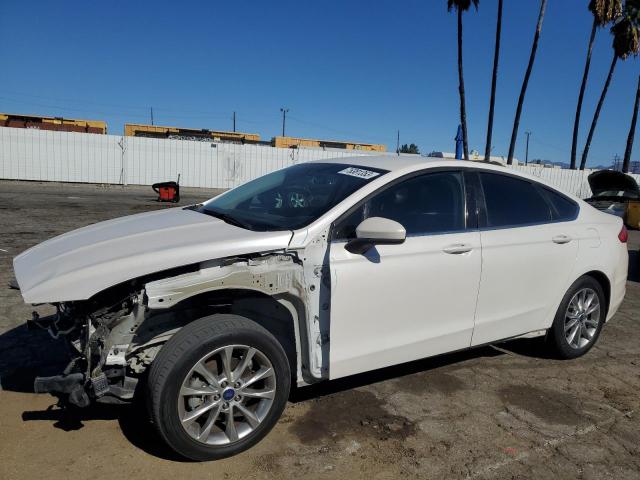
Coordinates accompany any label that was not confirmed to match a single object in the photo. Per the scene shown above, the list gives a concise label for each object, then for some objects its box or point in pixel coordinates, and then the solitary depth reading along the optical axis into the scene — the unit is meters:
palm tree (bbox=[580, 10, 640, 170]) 29.70
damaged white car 2.54
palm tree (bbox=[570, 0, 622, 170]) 27.97
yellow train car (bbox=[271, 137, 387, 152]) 41.84
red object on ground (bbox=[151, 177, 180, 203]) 17.12
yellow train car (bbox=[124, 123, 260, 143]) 39.53
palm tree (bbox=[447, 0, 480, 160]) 26.17
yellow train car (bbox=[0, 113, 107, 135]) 33.12
